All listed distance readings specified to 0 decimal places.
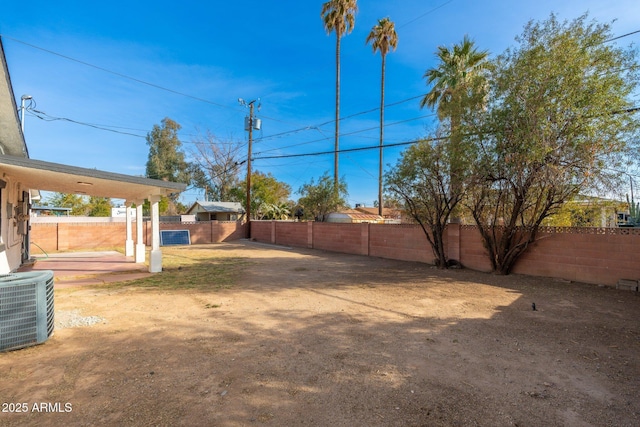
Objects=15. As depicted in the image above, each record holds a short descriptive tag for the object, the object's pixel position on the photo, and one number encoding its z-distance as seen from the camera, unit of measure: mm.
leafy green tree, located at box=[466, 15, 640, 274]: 6863
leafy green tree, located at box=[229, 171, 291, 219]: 28328
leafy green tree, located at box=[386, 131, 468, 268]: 9820
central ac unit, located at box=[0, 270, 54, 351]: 3703
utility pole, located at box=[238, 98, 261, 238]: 22625
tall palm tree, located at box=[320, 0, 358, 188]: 21609
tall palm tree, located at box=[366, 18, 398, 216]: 22500
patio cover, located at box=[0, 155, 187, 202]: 6438
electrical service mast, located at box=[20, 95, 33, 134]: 14419
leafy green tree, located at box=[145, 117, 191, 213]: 37219
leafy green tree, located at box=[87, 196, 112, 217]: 31156
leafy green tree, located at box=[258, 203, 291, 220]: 27906
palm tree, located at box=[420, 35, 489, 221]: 8547
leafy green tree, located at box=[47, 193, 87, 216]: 29266
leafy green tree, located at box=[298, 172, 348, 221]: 22750
